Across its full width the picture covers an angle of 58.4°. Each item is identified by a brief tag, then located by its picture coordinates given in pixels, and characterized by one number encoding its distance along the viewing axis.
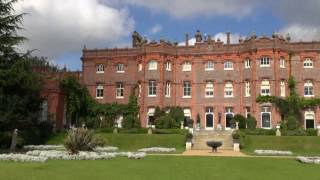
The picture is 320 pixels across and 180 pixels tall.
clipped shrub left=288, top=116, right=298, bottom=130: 27.43
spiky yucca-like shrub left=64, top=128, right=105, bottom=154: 15.31
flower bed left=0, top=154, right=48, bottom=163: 12.89
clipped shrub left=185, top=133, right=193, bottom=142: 22.79
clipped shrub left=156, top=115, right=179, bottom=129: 28.80
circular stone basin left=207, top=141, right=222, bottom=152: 19.64
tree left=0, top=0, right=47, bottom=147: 16.63
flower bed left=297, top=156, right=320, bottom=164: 13.72
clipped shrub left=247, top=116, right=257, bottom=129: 28.18
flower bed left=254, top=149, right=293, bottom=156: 18.31
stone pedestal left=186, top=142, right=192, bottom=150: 22.46
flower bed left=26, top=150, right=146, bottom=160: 13.74
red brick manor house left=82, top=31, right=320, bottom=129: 29.77
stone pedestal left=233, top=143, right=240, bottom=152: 21.64
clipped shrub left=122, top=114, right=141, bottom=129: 29.68
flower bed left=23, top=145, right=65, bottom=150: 20.67
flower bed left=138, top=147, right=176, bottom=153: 19.25
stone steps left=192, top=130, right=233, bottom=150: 23.24
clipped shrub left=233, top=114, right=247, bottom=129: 28.69
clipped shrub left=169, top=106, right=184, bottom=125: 30.25
